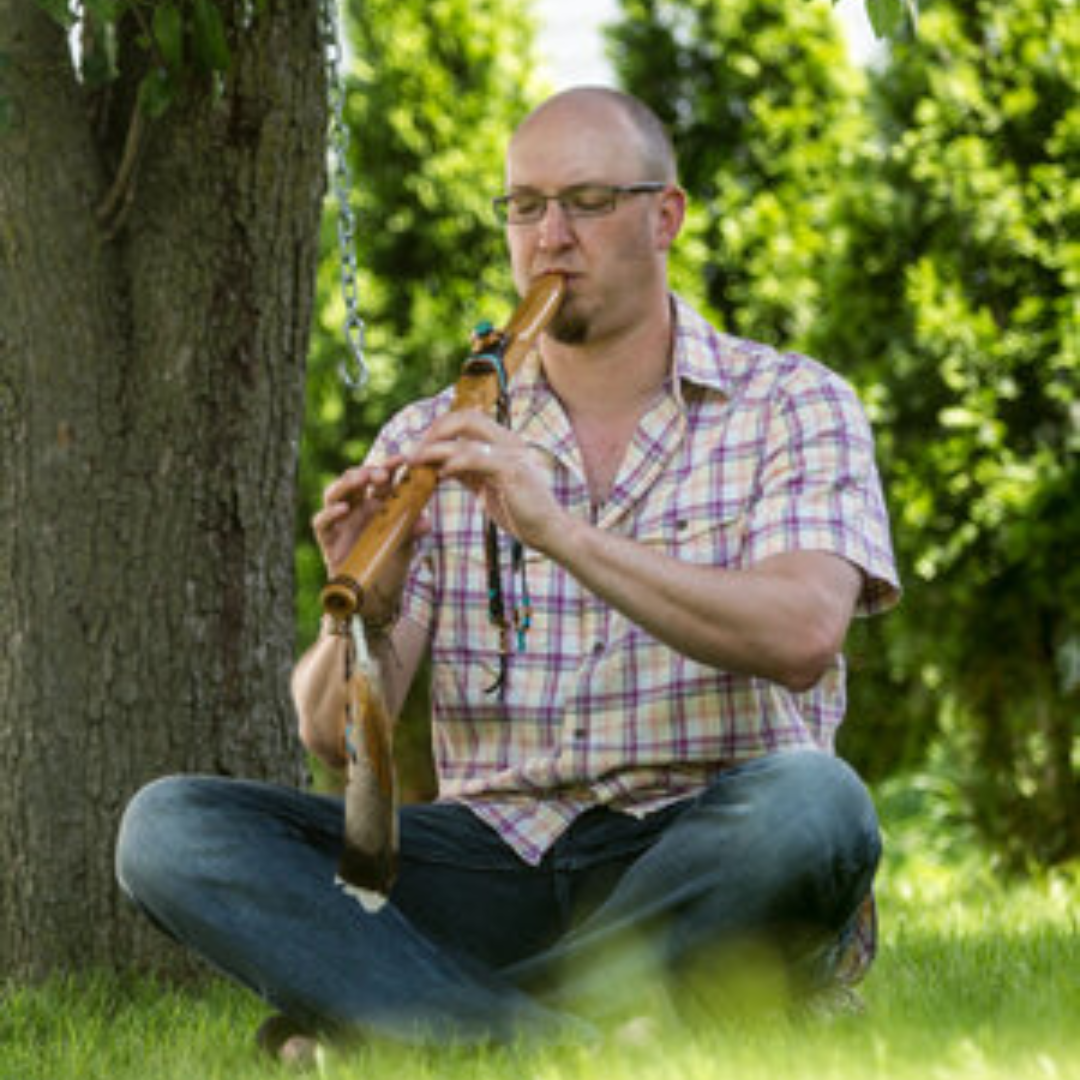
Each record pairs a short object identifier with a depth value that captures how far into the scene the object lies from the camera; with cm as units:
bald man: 530
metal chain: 649
